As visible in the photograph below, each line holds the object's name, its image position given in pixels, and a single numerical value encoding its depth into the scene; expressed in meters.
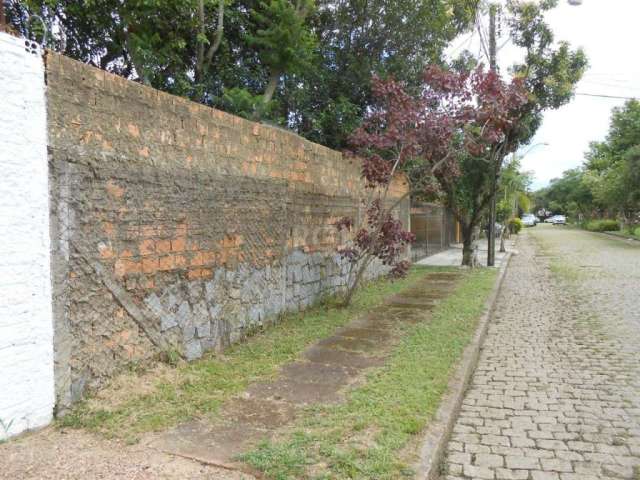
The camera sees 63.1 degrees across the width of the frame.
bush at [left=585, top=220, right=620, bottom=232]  43.25
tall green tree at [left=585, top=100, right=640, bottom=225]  27.88
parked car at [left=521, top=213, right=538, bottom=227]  72.12
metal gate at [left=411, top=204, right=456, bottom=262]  16.86
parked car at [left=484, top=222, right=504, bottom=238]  31.05
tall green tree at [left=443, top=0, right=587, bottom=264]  13.09
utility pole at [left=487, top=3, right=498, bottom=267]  14.06
